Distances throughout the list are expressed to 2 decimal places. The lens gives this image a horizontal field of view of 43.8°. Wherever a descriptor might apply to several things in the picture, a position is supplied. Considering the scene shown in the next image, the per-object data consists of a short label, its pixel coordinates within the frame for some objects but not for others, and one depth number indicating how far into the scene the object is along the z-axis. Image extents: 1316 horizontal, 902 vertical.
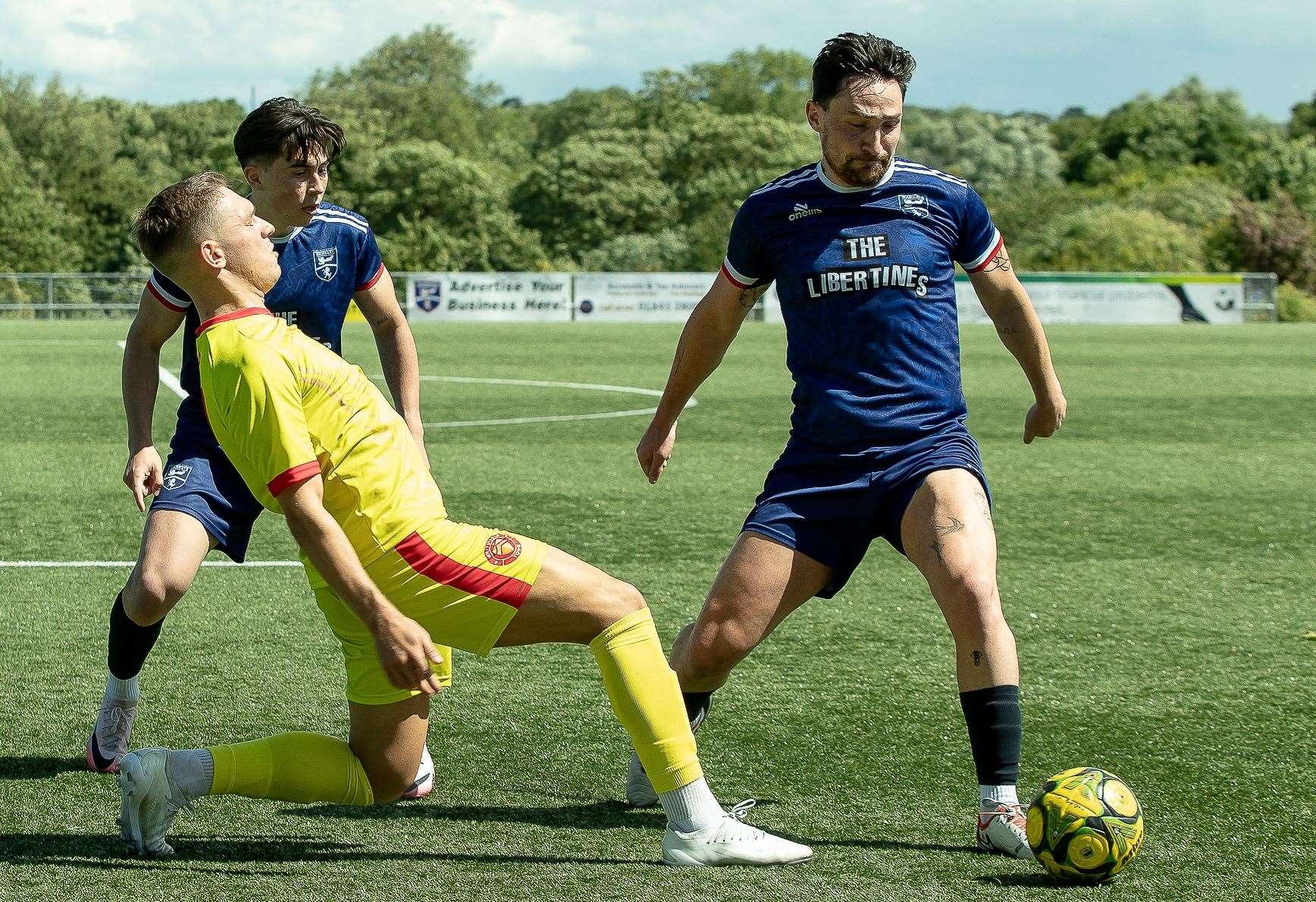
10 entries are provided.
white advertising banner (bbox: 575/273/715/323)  40.94
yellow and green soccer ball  3.94
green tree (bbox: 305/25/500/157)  93.06
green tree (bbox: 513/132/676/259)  71.94
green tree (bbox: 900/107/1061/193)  102.74
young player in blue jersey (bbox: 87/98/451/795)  4.75
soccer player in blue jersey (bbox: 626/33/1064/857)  4.46
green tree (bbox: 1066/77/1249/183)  92.06
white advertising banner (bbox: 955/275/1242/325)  39.69
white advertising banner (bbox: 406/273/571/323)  40.75
